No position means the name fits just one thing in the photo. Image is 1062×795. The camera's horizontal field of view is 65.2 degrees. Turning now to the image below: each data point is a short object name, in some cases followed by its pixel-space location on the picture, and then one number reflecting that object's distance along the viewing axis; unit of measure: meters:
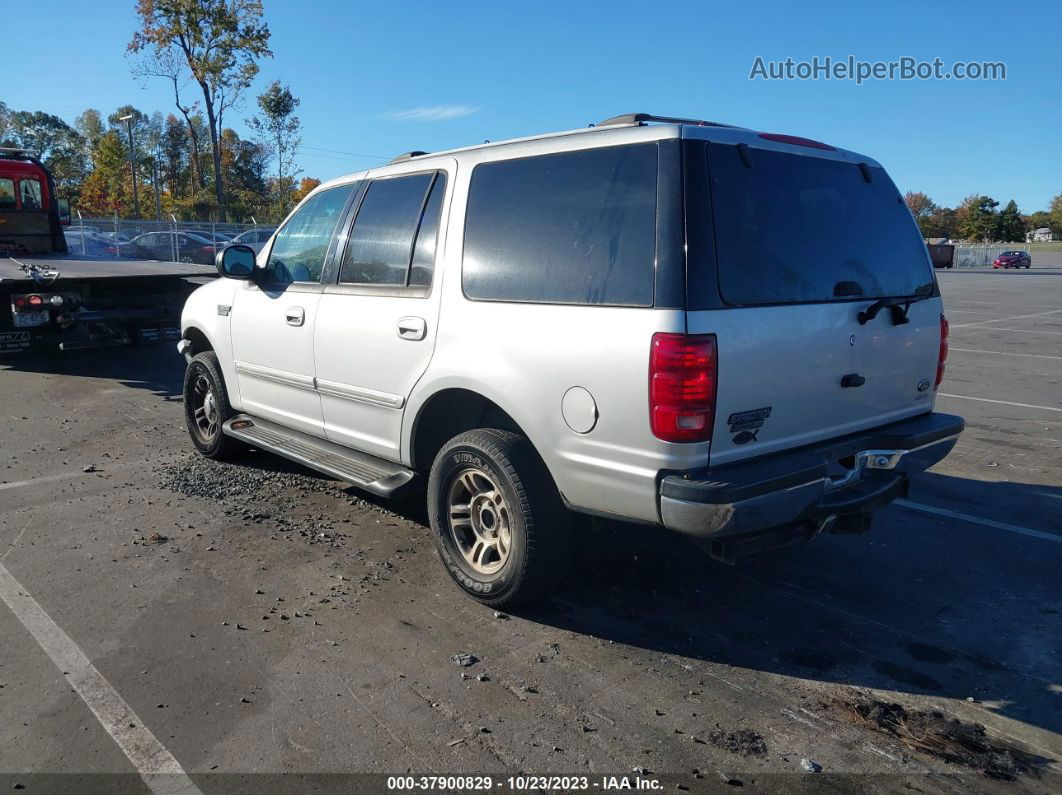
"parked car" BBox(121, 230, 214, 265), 26.91
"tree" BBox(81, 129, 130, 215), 55.84
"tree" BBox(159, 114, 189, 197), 65.75
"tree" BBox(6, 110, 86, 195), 69.84
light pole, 47.14
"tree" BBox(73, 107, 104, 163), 71.50
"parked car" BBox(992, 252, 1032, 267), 59.04
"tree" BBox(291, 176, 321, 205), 49.72
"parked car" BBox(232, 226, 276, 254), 28.42
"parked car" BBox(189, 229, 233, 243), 29.27
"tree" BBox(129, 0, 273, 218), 35.66
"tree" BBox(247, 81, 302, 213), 42.31
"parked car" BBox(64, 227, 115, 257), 24.20
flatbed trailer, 9.91
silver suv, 3.32
